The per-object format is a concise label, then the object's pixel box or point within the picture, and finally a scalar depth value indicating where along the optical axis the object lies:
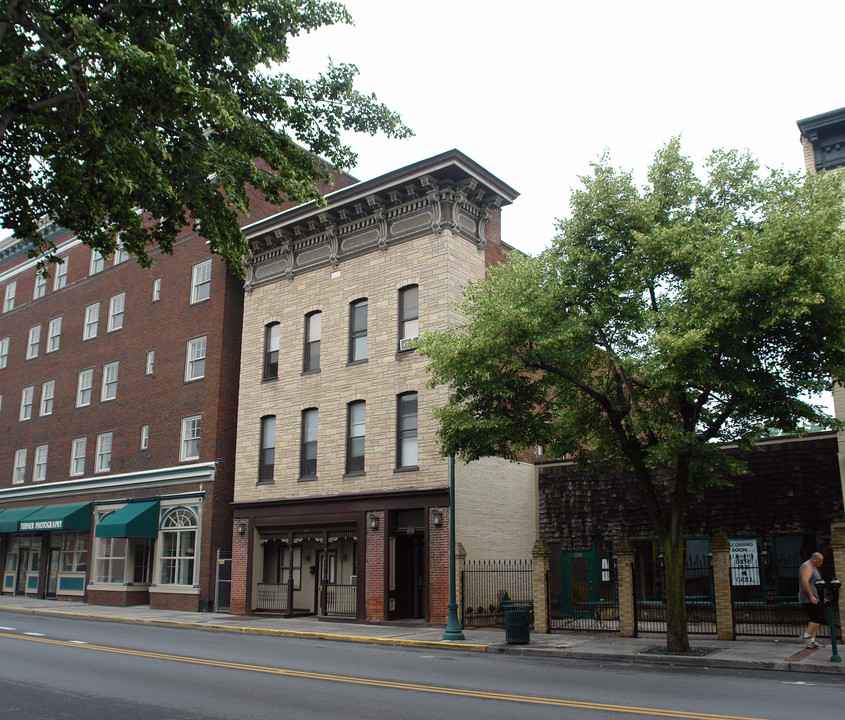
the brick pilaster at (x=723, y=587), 17.77
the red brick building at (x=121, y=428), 29.42
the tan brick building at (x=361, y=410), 23.75
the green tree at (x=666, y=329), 14.30
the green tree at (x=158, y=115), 10.88
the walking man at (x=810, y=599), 14.77
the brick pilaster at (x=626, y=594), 18.91
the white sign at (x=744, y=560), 22.62
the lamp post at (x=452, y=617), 18.56
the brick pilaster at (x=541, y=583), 20.39
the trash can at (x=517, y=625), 17.80
